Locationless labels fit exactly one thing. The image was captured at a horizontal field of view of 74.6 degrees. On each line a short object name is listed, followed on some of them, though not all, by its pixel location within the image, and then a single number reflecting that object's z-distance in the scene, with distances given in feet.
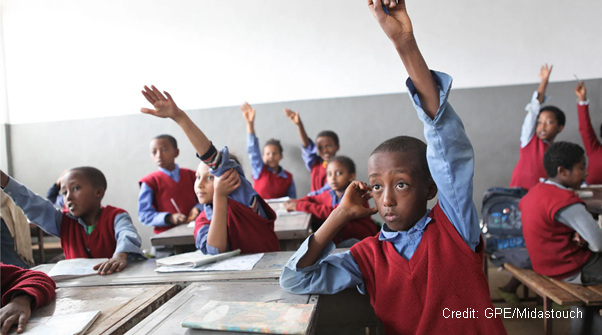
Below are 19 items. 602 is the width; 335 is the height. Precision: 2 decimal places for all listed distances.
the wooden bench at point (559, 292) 5.44
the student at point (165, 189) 10.76
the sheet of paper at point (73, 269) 4.61
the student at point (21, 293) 3.17
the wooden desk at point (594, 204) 7.01
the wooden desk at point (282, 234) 6.97
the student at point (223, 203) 4.90
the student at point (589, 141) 12.12
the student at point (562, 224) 6.04
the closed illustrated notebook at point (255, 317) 2.68
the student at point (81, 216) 5.78
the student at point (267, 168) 13.26
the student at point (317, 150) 12.76
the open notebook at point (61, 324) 2.98
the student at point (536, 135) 11.45
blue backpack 8.01
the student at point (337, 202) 7.95
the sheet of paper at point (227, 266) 4.50
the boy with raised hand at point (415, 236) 2.99
